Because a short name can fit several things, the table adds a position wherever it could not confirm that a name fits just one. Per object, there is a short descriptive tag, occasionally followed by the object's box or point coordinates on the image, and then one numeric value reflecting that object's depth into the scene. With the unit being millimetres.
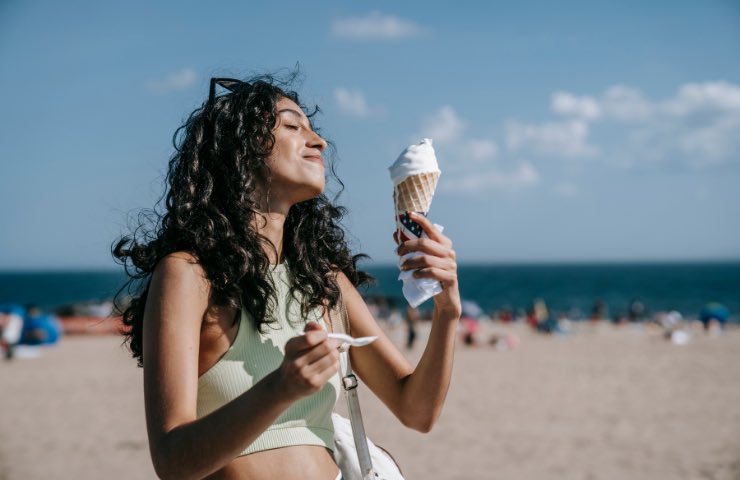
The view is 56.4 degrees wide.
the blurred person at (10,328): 18562
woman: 1743
